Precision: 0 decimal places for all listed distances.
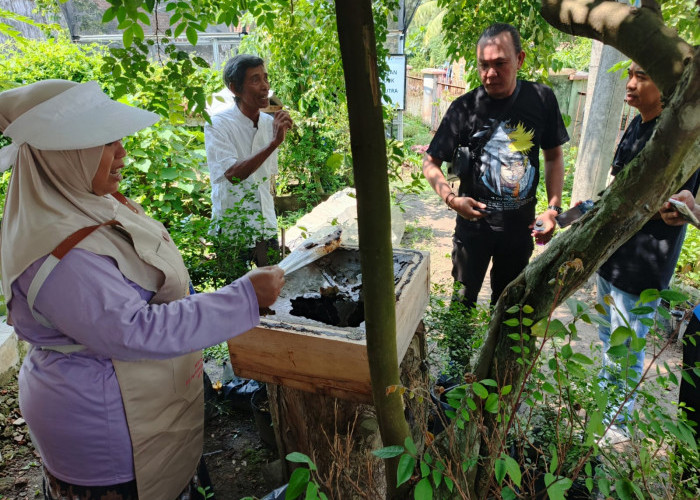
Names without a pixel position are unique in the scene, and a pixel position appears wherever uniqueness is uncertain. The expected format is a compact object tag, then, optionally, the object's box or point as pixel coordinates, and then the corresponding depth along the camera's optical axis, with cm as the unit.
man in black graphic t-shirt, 281
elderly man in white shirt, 320
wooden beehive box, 170
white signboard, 764
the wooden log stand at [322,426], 198
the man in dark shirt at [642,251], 248
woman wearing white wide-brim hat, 134
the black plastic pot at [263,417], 275
